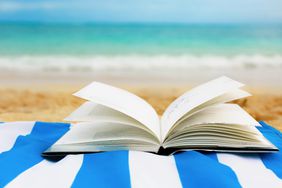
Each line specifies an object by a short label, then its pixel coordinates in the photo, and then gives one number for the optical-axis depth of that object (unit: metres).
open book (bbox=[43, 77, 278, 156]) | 0.93
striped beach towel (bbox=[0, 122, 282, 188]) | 0.79
